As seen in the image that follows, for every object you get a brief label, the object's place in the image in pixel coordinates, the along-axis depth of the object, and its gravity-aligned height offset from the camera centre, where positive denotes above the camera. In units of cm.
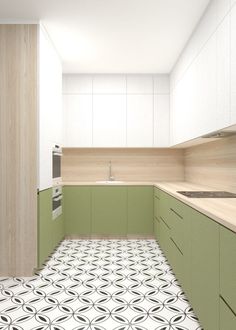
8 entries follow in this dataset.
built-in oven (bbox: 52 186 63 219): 354 -45
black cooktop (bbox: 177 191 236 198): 249 -26
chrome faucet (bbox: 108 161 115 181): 481 -18
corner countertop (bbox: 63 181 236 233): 145 -26
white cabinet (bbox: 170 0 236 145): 203 +79
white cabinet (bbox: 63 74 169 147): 456 +90
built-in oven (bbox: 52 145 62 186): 352 +2
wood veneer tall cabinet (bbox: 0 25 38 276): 290 +16
